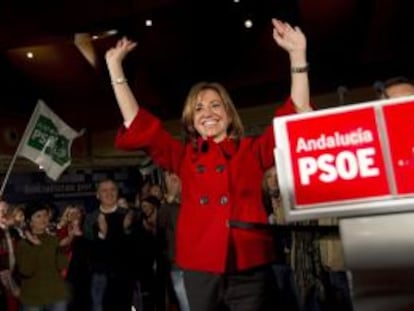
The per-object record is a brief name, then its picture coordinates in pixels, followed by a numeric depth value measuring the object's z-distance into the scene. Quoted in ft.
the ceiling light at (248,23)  26.24
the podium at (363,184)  3.54
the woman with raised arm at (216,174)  5.75
